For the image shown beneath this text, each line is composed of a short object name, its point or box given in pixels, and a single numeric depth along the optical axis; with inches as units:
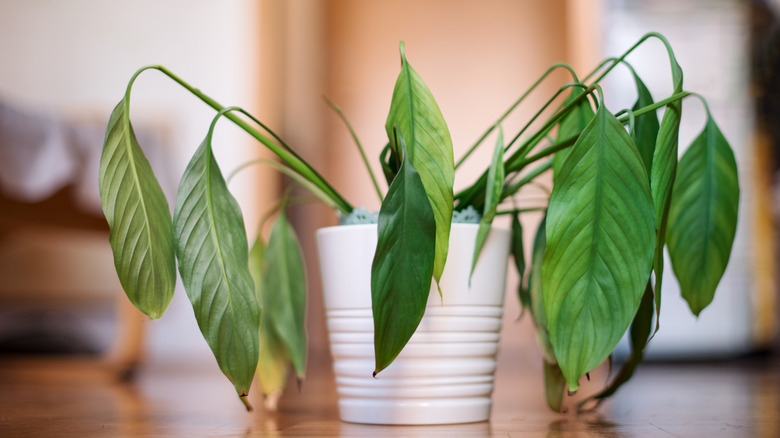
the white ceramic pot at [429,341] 23.8
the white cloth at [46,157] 56.6
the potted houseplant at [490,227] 19.6
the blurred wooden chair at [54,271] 92.5
